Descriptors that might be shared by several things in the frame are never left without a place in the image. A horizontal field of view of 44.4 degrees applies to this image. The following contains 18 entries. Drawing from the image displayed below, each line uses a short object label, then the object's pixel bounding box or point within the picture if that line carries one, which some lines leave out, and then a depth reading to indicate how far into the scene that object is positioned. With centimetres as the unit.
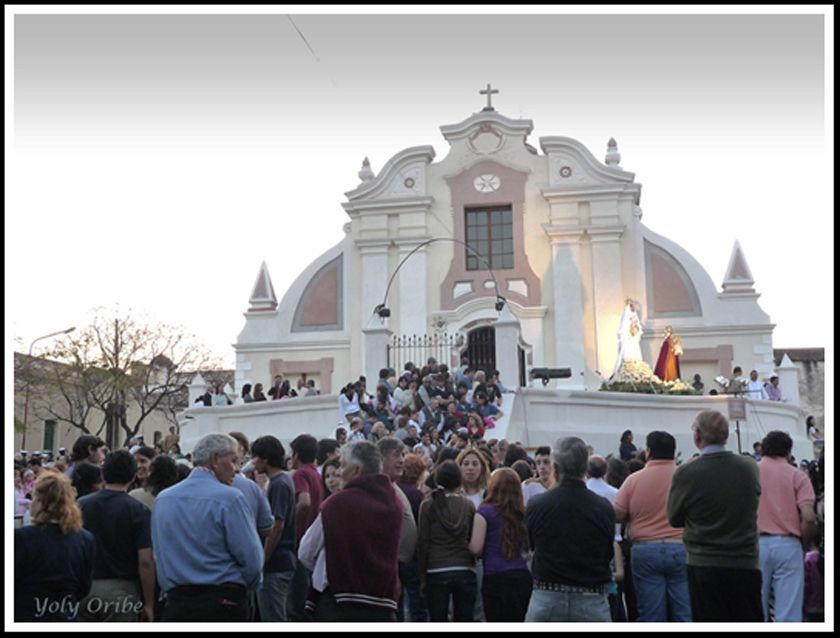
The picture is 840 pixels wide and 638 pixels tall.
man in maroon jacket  593
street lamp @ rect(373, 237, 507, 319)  2355
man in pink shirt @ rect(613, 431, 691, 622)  747
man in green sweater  637
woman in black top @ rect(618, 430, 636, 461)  1570
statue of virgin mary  2811
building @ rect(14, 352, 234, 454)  4003
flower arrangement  2423
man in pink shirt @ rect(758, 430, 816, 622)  762
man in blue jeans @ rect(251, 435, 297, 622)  727
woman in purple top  736
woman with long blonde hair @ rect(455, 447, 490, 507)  827
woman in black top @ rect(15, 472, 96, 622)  600
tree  4041
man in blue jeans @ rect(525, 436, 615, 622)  640
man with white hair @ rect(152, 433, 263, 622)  592
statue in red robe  2706
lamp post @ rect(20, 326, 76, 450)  3703
